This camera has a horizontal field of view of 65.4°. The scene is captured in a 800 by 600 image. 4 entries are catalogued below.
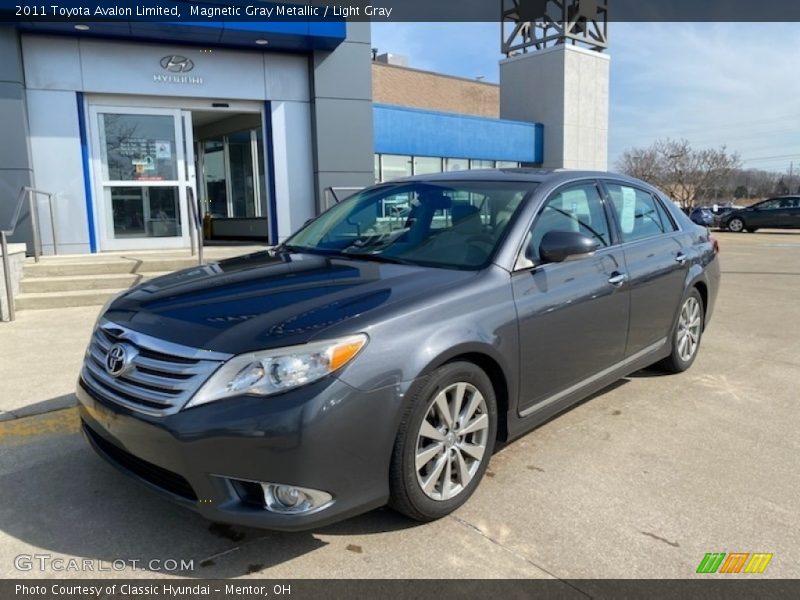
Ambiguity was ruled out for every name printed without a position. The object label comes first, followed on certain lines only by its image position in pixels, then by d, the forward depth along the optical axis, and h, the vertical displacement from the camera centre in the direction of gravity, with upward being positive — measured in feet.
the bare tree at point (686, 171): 151.74 +6.33
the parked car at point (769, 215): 85.05 -2.81
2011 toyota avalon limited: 8.00 -2.14
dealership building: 32.91 +5.06
